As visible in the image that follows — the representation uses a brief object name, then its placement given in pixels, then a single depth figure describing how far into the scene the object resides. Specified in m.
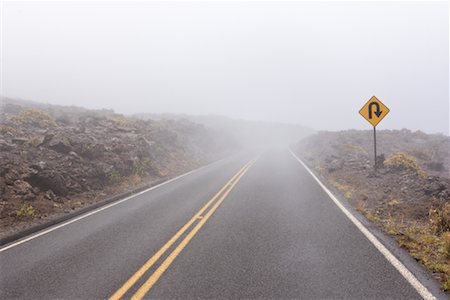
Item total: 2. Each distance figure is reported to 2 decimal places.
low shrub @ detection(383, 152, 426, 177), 15.23
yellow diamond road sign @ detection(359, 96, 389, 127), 14.91
